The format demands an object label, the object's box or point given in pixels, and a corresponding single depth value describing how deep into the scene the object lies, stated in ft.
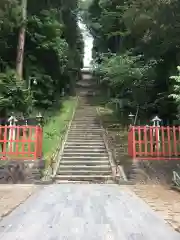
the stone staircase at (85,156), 21.80
